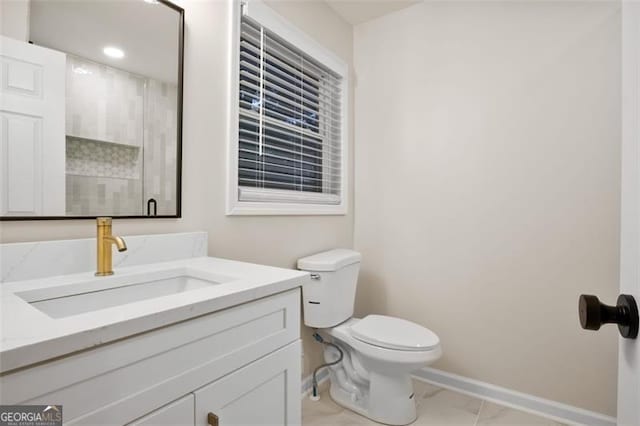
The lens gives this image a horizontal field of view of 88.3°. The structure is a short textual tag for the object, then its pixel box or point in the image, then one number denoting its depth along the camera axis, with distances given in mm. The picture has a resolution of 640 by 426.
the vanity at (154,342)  522
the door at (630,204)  467
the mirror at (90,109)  892
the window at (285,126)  1585
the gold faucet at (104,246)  959
